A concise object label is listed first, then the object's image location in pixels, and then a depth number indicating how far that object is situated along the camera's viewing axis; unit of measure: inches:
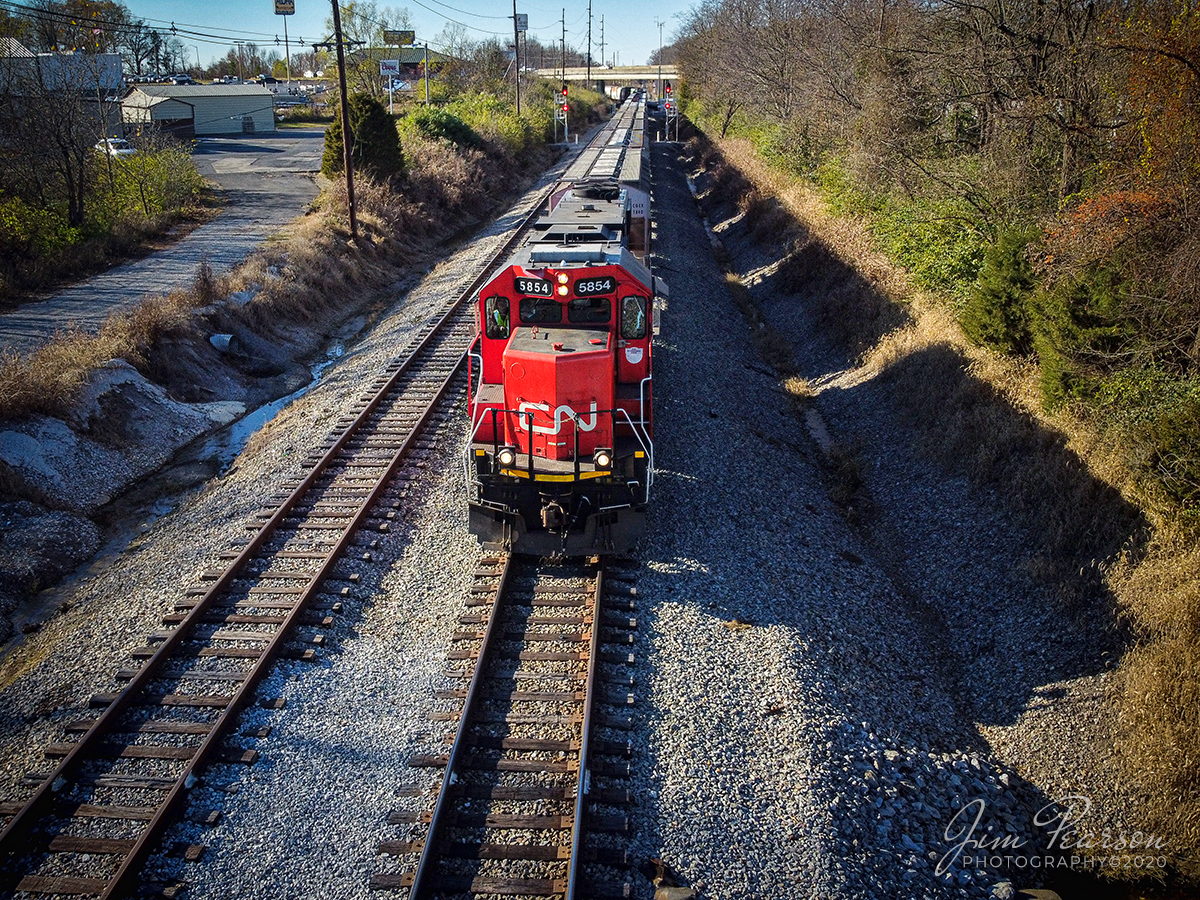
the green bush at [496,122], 1820.4
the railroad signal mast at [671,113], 2758.4
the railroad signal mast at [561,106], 2382.4
